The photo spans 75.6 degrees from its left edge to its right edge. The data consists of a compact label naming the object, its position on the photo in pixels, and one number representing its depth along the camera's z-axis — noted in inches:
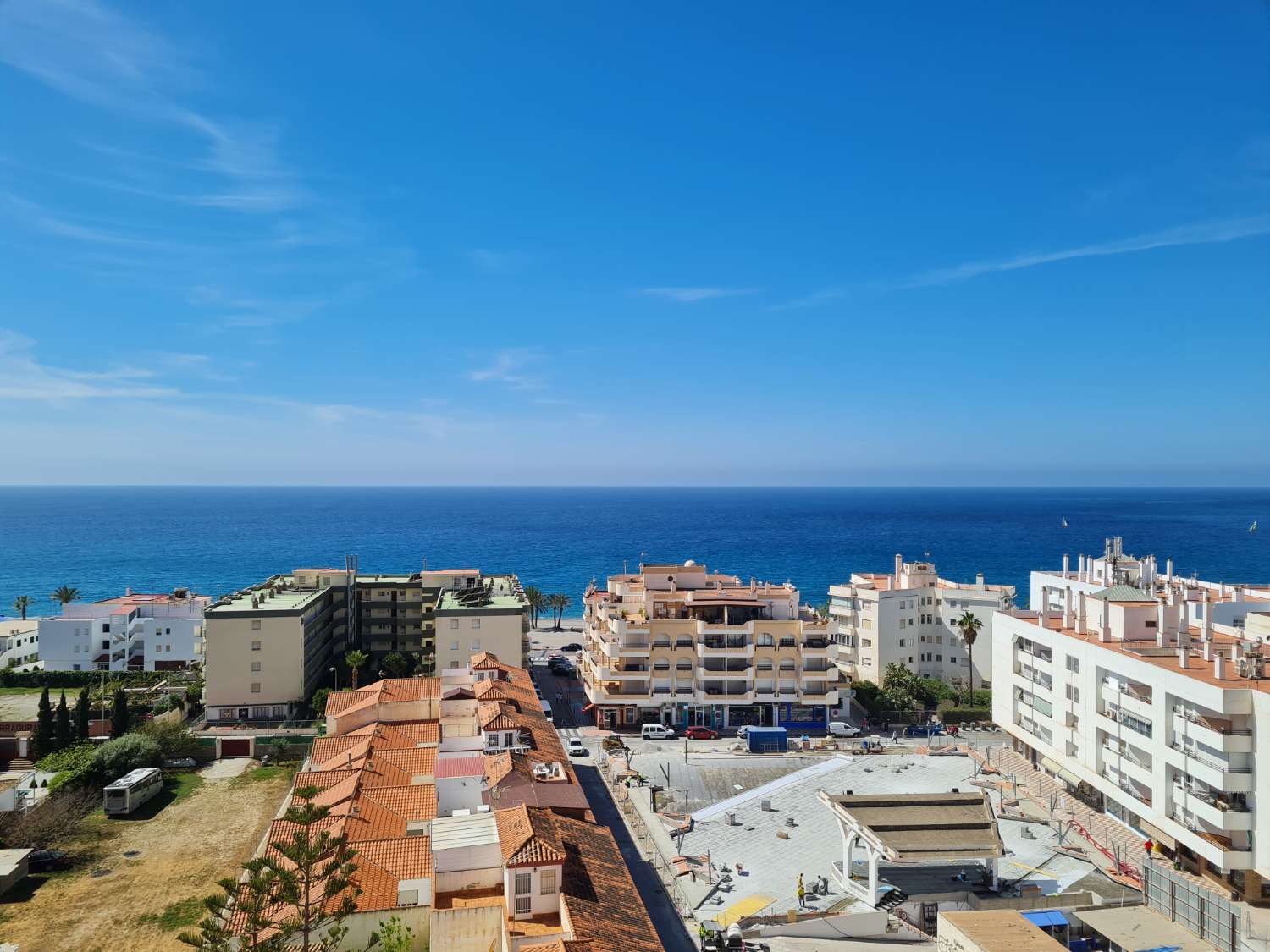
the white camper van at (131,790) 1540.4
